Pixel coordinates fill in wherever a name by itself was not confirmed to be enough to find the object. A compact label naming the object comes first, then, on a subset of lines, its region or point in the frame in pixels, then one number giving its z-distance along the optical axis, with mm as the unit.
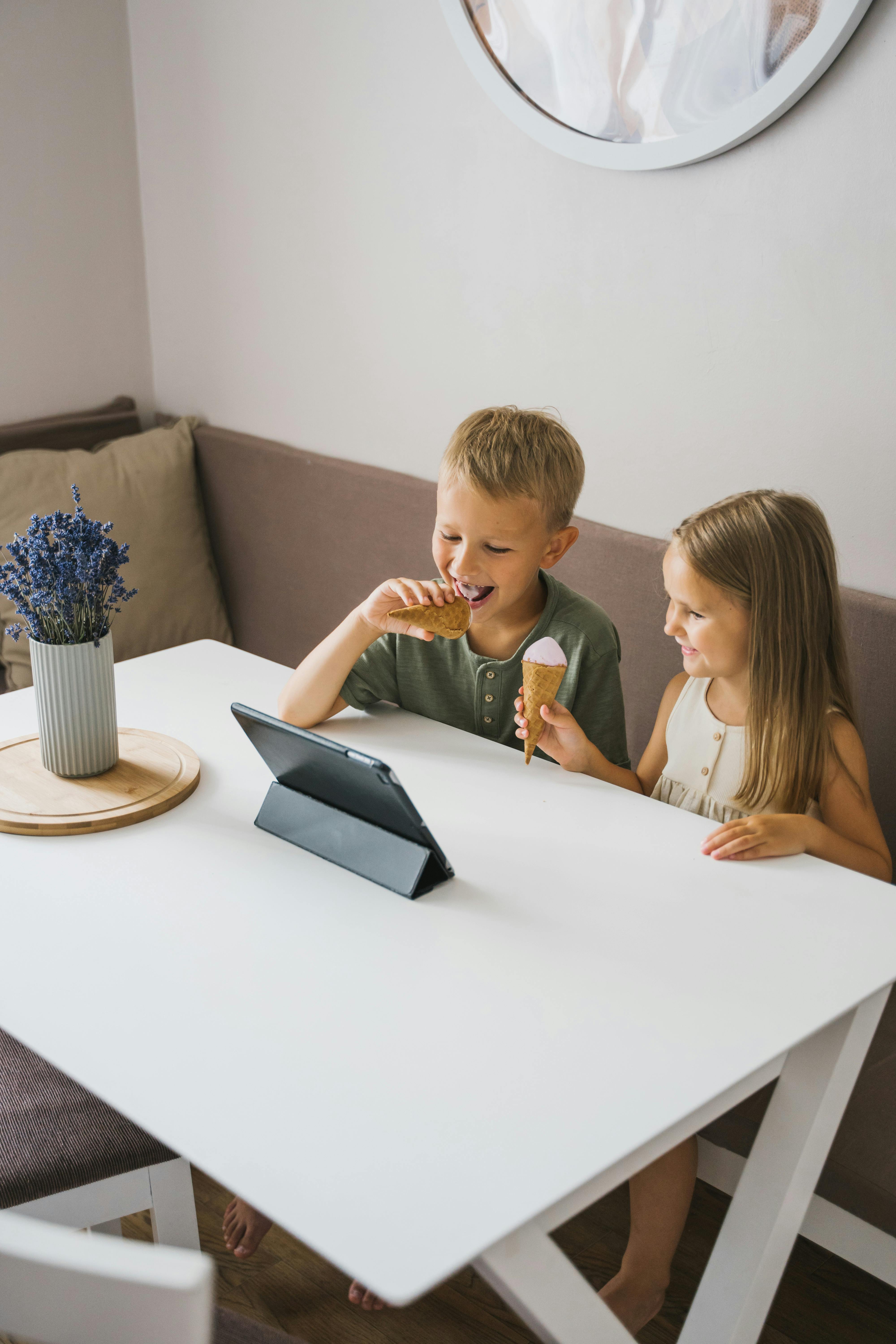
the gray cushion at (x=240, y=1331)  913
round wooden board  1221
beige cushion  2510
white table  762
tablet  1108
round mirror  1664
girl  1405
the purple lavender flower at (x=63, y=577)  1215
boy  1507
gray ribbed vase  1261
